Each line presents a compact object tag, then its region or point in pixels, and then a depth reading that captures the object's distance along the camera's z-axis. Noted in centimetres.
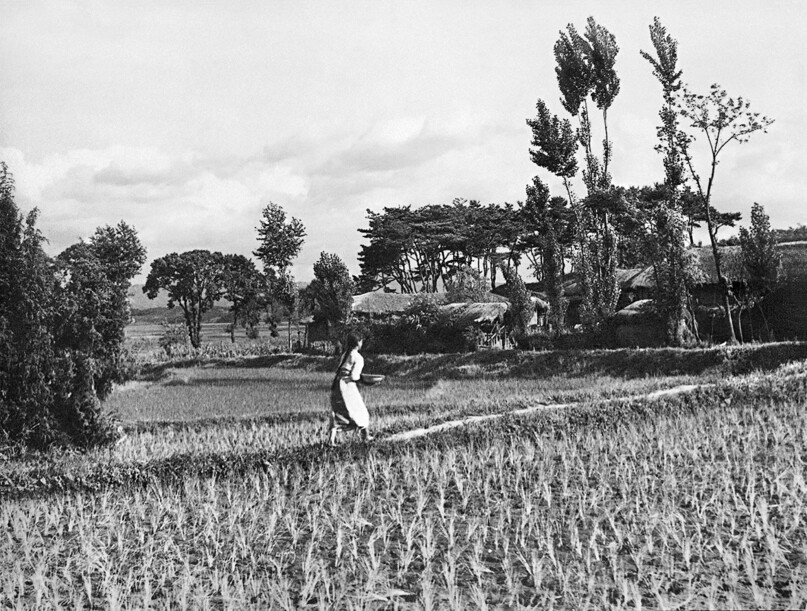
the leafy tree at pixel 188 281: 4816
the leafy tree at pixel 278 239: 4338
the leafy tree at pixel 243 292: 5050
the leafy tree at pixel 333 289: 3173
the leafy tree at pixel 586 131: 2830
